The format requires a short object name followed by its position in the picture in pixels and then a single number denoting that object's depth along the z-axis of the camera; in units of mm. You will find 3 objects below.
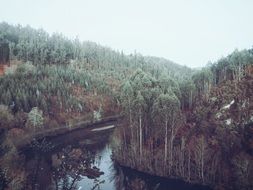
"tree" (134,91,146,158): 44478
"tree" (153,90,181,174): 42478
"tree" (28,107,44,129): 70452
